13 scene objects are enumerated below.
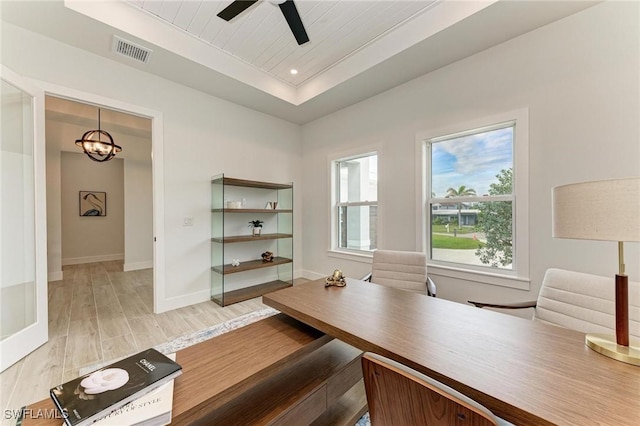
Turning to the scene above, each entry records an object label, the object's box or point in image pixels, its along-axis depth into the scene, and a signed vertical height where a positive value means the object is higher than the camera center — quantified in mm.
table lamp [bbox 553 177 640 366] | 880 -36
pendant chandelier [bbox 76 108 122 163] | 4215 +1160
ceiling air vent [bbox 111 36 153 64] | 2539 +1720
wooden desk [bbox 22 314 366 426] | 1001 -746
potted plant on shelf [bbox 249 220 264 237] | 4090 -227
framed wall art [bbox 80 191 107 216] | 6436 +285
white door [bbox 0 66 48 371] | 2248 -13
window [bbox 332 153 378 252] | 3879 +150
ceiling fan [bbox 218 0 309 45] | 1844 +1527
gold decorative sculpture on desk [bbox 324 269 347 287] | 2027 -552
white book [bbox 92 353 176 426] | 822 -681
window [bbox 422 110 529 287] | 2455 +149
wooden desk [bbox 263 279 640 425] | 762 -580
